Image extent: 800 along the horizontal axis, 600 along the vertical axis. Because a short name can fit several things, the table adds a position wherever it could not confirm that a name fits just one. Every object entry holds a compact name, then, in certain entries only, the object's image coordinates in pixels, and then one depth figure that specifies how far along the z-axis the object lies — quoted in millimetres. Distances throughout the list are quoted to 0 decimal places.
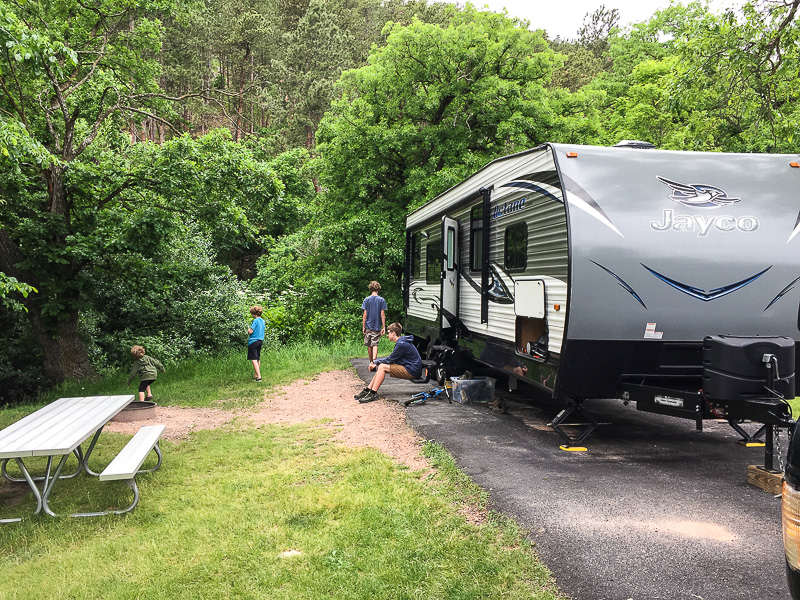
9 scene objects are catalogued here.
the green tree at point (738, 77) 11133
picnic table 4359
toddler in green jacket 9422
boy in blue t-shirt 11523
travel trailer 5418
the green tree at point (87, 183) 11141
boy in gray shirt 12141
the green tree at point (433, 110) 17625
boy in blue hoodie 8914
